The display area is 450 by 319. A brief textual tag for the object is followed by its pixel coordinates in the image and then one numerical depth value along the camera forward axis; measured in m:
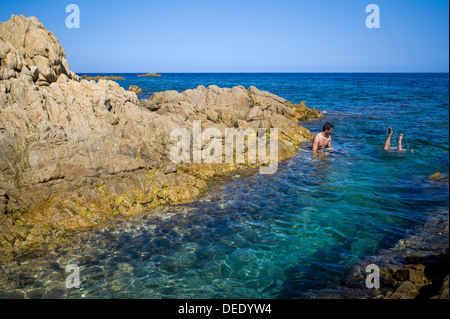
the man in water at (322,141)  13.46
